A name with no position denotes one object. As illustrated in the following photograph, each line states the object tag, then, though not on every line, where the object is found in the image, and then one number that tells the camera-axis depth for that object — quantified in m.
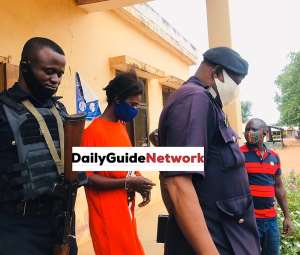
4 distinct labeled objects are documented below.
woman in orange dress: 2.30
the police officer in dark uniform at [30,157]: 1.49
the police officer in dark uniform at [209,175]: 1.36
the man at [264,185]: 3.18
